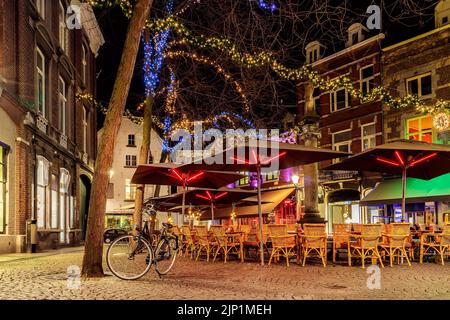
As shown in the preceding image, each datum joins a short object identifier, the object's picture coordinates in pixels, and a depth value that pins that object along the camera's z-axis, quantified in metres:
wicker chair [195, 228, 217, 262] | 11.53
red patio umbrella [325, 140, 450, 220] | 10.56
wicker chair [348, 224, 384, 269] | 9.68
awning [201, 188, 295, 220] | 16.02
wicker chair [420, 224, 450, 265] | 10.52
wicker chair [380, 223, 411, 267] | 9.98
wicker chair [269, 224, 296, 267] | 10.17
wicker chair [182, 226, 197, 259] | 12.34
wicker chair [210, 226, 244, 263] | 11.21
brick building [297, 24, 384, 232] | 26.44
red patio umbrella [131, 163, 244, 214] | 11.86
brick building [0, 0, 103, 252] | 15.29
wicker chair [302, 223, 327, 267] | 9.89
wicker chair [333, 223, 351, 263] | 10.29
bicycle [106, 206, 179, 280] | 8.12
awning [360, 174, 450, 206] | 18.31
